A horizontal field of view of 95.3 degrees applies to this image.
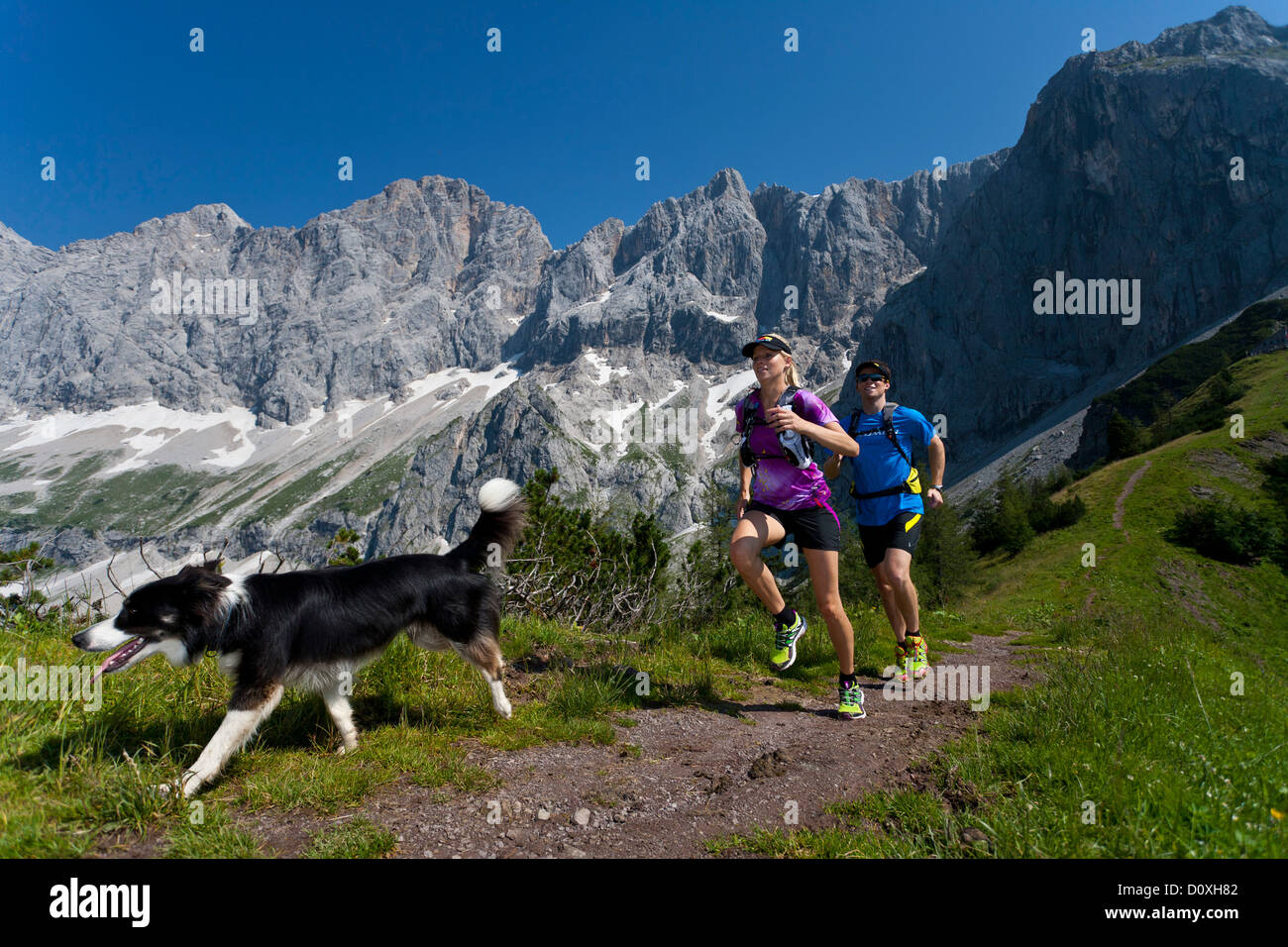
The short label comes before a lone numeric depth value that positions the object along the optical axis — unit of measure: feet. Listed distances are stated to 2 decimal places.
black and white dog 12.18
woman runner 18.24
